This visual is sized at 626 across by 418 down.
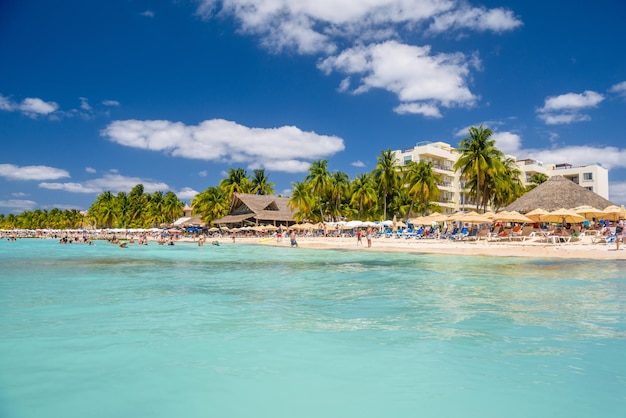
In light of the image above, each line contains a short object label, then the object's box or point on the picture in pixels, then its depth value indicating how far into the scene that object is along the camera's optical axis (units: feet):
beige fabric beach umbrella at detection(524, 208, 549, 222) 92.84
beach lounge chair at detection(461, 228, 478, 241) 99.40
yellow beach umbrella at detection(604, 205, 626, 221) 88.84
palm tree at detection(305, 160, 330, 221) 175.11
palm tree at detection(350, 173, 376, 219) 167.32
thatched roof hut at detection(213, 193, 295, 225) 189.67
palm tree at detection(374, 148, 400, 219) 162.30
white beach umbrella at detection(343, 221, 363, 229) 139.95
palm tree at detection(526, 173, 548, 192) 182.39
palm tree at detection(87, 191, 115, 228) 284.53
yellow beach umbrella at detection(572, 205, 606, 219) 87.41
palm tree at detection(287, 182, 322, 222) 176.35
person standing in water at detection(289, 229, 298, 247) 121.43
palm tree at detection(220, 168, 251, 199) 219.00
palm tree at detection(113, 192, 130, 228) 276.82
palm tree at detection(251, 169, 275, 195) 227.81
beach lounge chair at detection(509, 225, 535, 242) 90.56
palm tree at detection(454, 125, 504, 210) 134.92
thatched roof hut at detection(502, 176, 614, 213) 118.62
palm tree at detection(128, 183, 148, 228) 270.87
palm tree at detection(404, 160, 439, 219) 155.02
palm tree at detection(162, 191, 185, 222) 263.70
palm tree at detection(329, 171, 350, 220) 179.63
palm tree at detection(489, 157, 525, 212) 146.41
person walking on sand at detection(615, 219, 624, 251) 68.44
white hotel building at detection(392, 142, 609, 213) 189.67
